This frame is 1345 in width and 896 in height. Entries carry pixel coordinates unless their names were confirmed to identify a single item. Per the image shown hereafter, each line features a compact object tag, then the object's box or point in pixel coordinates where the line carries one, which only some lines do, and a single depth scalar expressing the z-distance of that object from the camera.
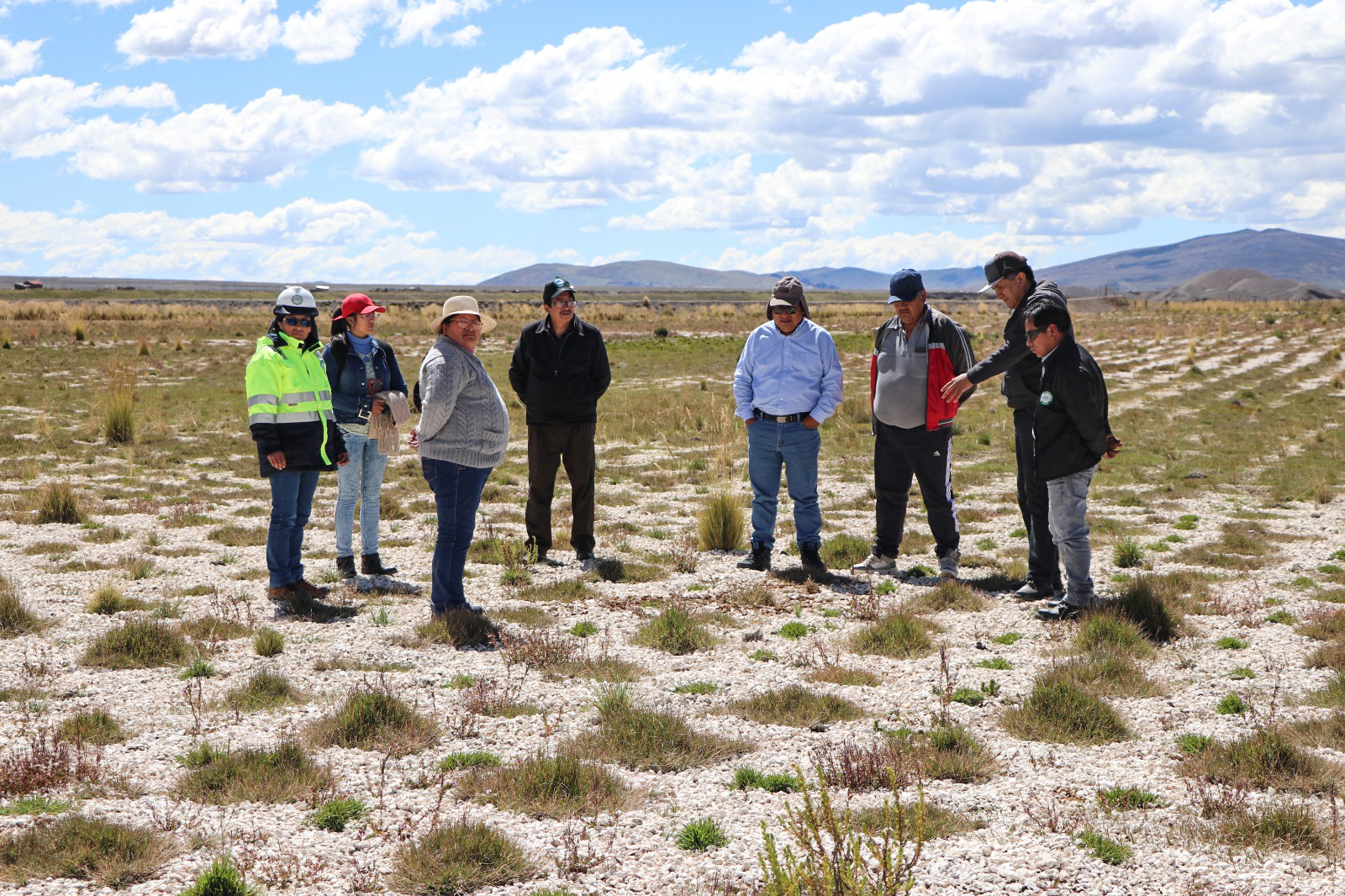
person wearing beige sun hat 7.09
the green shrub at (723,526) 10.20
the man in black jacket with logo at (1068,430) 7.08
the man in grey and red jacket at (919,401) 8.45
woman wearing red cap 8.61
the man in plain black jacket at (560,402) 9.20
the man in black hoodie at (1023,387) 7.77
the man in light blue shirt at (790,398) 8.73
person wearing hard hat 7.58
